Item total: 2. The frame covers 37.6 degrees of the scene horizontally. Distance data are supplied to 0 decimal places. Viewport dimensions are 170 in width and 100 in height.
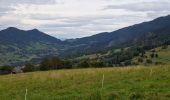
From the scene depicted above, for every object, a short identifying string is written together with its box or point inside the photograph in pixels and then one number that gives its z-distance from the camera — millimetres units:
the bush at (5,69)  63806
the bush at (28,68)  58580
